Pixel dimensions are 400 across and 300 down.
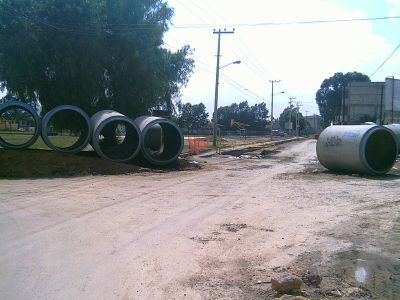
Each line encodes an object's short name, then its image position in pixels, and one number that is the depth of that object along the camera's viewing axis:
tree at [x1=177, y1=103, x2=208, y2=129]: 127.84
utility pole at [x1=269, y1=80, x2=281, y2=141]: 89.78
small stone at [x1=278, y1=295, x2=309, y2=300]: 5.28
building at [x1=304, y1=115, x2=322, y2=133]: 171.25
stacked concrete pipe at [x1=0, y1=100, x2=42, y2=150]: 23.64
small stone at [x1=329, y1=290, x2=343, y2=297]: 5.57
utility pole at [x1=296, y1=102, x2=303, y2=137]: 131.81
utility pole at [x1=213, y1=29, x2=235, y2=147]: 47.14
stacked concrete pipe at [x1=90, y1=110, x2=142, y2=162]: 24.11
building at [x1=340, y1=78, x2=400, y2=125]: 50.91
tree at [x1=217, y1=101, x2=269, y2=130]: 150.43
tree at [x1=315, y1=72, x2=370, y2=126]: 100.91
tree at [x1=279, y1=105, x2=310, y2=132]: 156.07
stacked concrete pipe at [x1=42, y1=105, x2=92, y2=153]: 24.20
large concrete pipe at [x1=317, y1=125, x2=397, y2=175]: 20.99
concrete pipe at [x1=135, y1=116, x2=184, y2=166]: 25.34
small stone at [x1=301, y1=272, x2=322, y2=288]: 5.94
